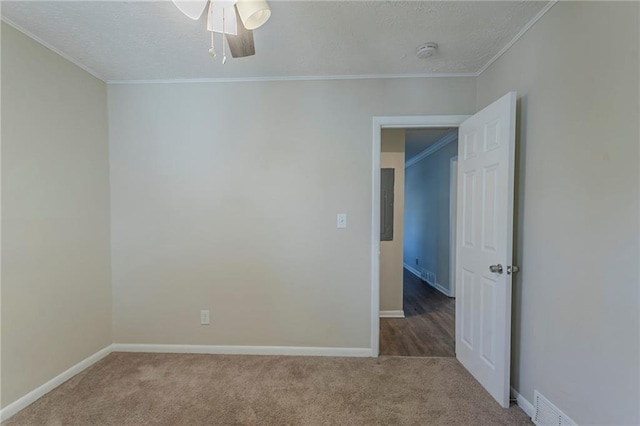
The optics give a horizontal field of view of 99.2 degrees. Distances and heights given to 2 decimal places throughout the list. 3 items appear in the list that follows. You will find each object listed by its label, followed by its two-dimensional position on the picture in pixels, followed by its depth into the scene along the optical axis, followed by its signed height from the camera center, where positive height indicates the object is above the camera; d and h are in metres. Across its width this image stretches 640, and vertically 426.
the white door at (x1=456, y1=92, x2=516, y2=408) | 1.71 -0.26
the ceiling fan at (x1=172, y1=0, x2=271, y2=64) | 1.18 +0.87
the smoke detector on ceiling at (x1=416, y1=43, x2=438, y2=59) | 1.87 +1.09
